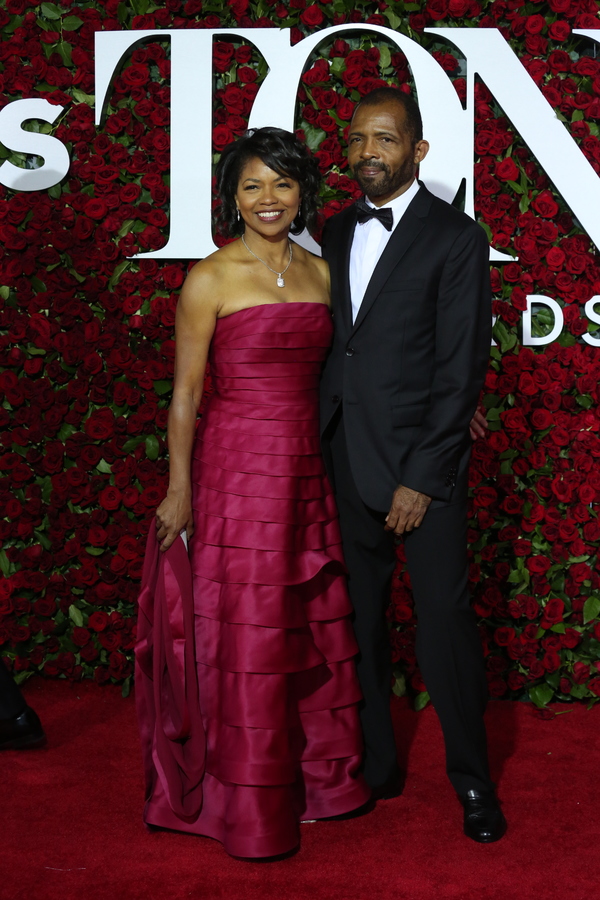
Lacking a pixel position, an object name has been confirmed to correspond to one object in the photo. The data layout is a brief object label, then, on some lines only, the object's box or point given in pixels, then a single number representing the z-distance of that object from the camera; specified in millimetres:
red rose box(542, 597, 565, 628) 3699
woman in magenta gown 2615
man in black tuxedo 2588
